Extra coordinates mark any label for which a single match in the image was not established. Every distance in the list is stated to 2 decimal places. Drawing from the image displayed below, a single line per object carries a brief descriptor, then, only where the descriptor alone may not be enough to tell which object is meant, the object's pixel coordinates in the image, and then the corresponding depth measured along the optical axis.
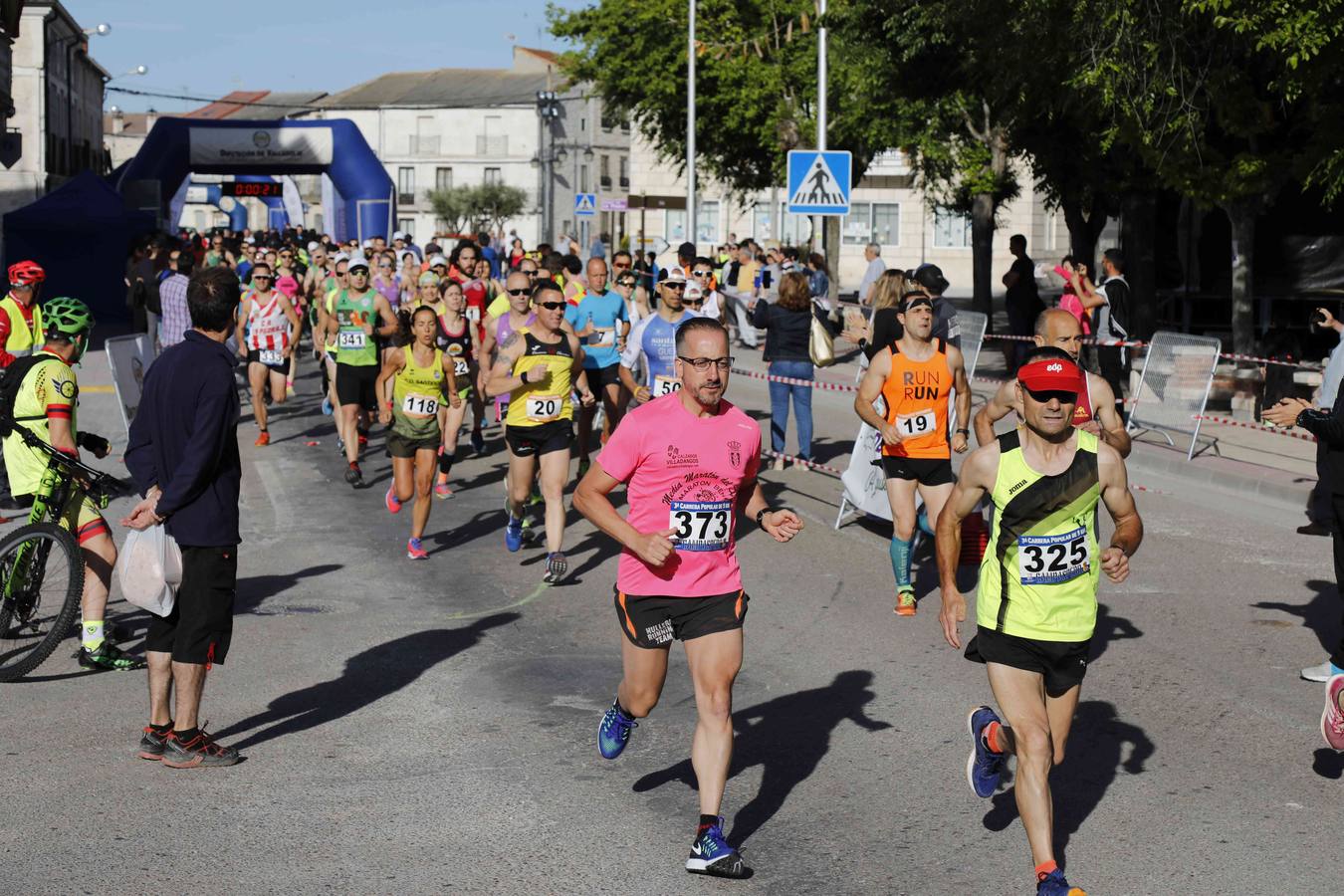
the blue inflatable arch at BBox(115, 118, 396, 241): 40.06
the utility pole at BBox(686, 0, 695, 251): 39.00
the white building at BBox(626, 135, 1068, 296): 63.31
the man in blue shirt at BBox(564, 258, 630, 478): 14.93
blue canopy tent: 36.19
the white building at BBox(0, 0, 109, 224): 55.53
